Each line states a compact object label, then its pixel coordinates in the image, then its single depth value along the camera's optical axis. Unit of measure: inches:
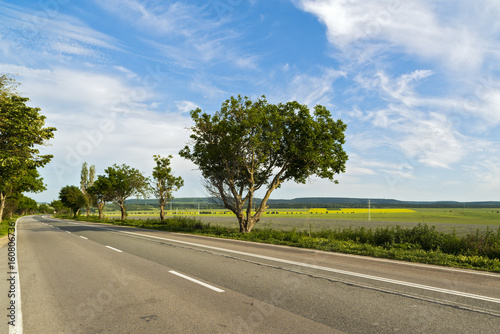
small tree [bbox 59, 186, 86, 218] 2942.2
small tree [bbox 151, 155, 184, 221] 1493.6
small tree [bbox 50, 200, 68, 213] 5397.1
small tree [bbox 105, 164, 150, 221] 1857.8
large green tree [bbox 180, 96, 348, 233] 867.4
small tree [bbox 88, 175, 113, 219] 1925.4
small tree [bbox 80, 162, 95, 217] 2674.7
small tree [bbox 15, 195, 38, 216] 4715.3
